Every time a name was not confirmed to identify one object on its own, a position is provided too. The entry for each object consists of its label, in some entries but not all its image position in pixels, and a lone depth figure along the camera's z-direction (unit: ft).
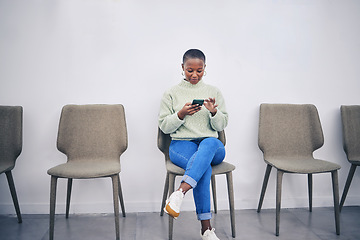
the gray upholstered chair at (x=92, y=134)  7.04
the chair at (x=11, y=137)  6.94
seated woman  5.58
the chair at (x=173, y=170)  6.02
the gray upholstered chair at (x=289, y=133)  7.63
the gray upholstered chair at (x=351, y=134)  7.71
